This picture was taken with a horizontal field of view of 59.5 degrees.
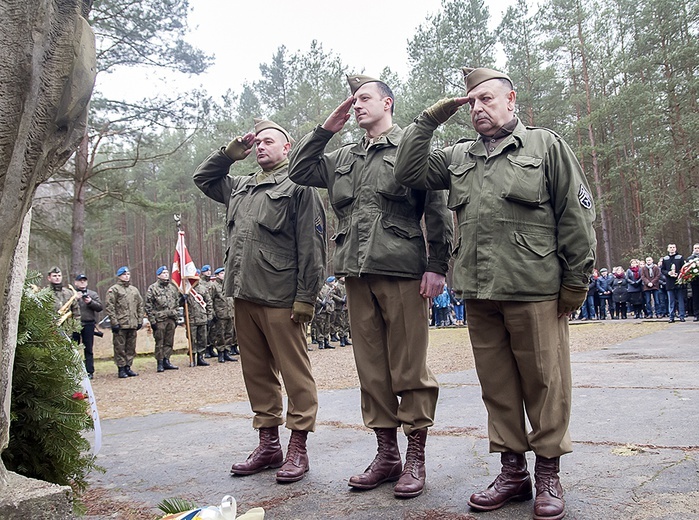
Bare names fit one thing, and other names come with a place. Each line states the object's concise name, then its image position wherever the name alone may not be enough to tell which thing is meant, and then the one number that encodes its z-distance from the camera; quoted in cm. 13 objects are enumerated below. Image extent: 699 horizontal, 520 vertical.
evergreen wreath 265
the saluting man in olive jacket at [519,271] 263
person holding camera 1099
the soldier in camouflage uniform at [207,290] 1365
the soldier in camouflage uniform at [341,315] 1705
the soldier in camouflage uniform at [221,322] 1359
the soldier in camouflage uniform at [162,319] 1199
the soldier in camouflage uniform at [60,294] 1005
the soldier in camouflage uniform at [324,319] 1612
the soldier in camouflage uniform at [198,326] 1275
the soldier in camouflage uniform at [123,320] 1126
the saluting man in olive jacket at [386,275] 306
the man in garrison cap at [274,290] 350
